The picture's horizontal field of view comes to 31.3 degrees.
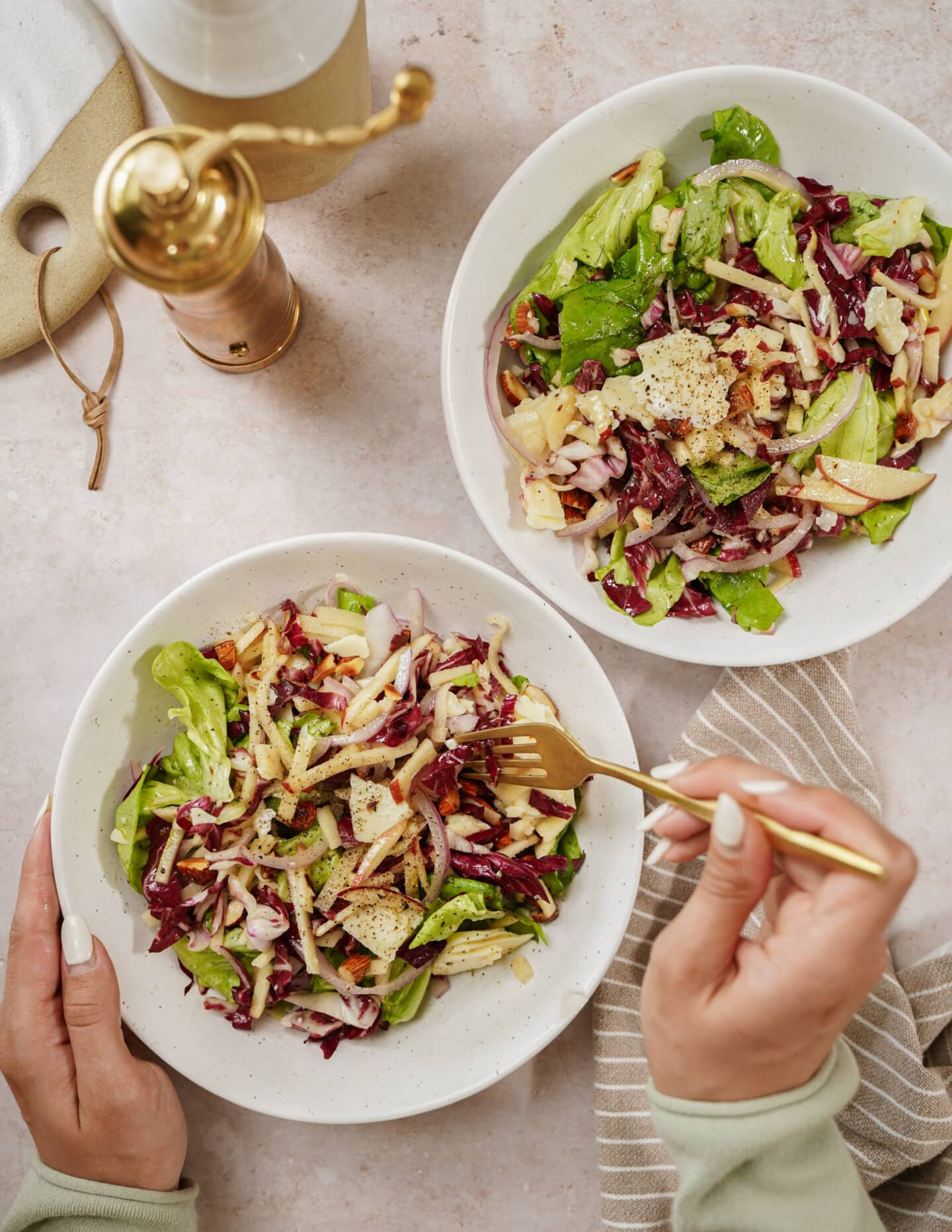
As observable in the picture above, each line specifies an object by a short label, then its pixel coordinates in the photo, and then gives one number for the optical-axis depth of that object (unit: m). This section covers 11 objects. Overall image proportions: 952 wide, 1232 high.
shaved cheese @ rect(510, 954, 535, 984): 0.69
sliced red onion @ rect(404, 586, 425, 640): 0.69
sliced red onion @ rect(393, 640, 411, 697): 0.67
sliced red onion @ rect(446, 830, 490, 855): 0.67
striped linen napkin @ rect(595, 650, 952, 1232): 0.70
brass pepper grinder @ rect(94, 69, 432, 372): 0.52
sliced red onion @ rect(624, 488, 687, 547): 0.67
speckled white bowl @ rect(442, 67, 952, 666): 0.65
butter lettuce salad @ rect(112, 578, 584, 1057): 0.67
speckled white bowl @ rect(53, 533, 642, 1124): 0.67
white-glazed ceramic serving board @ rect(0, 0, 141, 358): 0.69
